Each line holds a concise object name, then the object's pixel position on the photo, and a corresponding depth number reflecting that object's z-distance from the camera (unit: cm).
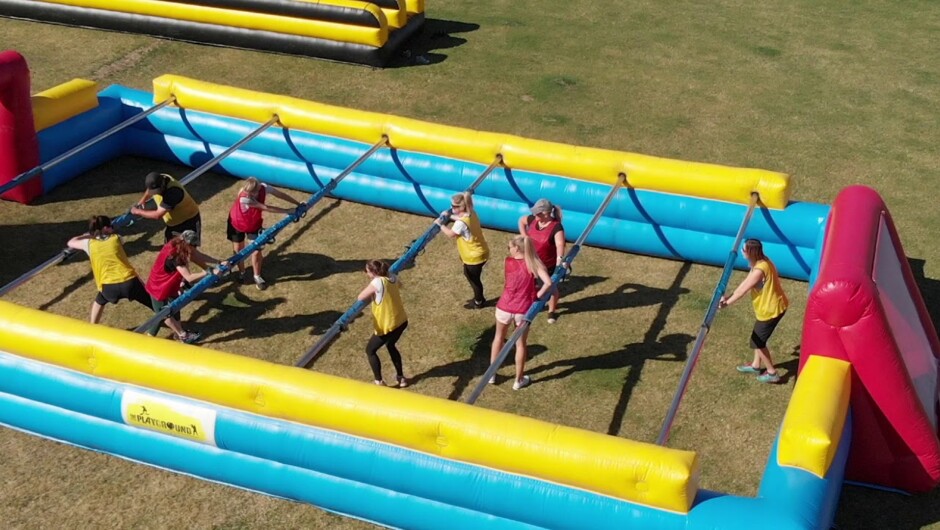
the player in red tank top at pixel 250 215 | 1013
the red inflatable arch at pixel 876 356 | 741
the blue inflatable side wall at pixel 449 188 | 1041
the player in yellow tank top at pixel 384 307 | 844
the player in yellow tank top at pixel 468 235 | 972
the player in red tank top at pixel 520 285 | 874
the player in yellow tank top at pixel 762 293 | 862
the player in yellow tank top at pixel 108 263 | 912
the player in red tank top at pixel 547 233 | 966
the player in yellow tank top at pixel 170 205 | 1009
